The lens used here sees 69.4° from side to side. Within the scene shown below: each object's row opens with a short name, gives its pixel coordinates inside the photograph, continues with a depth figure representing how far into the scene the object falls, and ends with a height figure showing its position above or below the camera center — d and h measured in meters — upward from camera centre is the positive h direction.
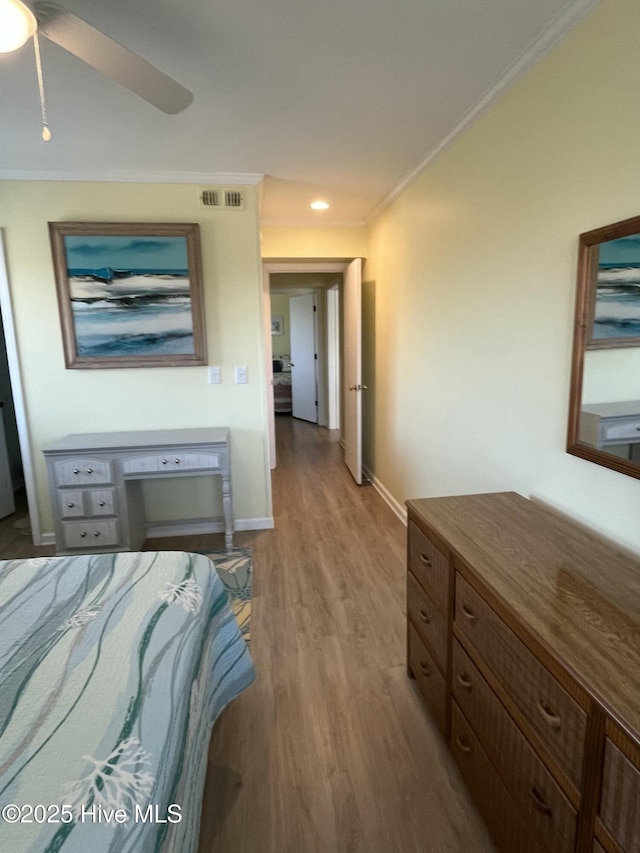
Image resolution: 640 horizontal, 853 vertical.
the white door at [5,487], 3.78 -1.05
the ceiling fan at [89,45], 1.10 +0.83
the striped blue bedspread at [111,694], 0.75 -0.71
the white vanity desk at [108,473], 2.78 -0.72
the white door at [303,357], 7.30 -0.09
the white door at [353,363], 4.16 -0.12
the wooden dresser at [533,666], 0.84 -0.72
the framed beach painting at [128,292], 2.93 +0.41
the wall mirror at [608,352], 1.34 -0.02
